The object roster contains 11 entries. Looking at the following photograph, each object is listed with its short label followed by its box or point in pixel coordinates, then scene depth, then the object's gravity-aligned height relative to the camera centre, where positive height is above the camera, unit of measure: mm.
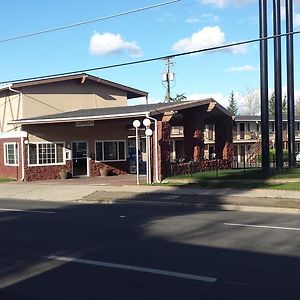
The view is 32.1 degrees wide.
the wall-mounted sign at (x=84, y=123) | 26061 +1193
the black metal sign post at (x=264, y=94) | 24594 +2316
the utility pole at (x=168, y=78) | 55062 +7121
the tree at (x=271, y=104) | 110250 +8686
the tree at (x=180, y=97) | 91781 +8479
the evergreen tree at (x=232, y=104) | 131788 +10092
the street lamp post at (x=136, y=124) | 22488 +936
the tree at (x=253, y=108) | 116081 +7780
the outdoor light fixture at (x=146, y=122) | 22344 +1004
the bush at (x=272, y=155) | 51869 -1231
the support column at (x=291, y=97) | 28984 +2533
